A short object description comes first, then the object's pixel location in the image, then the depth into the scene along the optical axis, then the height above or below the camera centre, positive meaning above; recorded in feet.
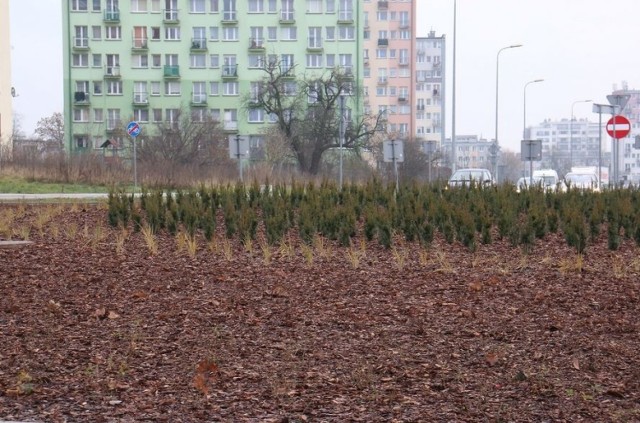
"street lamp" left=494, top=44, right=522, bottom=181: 210.08 +21.87
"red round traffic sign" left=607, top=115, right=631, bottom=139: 85.51 +2.30
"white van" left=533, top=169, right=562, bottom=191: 158.03 -3.54
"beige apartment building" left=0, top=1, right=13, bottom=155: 250.37 +19.71
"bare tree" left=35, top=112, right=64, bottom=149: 337.11 +8.74
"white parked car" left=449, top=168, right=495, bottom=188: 128.36 -2.58
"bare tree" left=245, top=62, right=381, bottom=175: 223.71 +7.47
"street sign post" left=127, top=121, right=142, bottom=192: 124.79 +2.91
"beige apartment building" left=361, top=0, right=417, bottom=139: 416.46 +38.55
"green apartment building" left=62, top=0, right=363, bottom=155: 286.66 +28.86
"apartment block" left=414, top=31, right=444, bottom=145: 506.89 +33.08
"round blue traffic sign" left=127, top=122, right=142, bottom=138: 126.00 +3.06
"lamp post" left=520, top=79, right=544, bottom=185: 253.44 +11.71
